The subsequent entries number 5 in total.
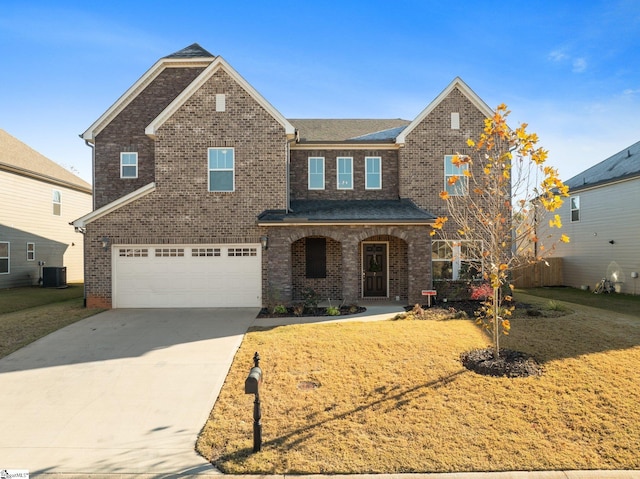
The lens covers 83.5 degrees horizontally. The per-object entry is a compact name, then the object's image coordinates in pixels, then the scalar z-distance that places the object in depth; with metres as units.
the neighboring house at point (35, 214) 18.62
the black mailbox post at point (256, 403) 4.27
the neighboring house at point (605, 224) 16.27
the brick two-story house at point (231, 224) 12.74
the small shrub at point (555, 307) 11.62
